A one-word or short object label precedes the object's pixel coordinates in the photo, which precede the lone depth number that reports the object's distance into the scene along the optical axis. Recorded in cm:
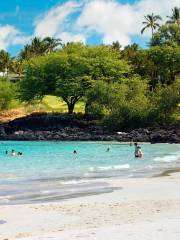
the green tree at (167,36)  11544
